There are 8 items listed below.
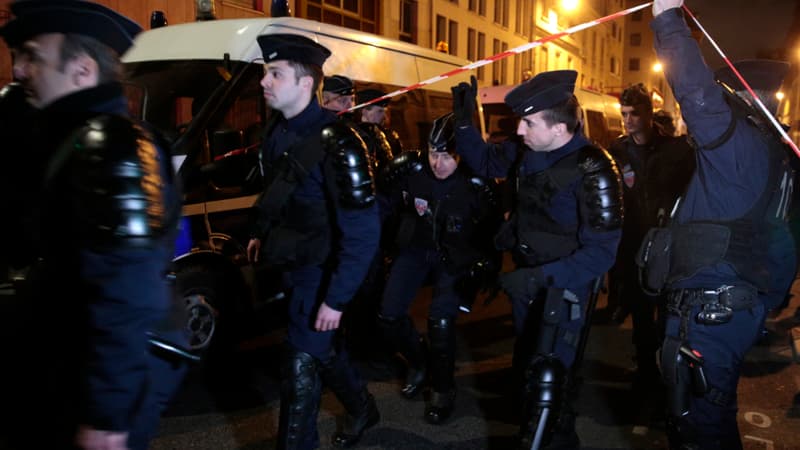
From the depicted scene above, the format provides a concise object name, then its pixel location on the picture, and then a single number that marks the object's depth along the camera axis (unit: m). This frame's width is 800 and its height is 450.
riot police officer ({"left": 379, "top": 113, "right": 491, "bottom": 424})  3.86
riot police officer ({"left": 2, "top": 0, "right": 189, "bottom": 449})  1.44
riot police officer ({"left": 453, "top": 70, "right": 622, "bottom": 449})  2.88
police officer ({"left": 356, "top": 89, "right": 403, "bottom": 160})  5.44
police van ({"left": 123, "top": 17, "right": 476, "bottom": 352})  4.57
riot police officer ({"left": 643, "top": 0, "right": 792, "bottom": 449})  2.35
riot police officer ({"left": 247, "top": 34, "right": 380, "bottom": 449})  2.58
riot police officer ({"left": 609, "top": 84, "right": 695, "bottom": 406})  4.32
